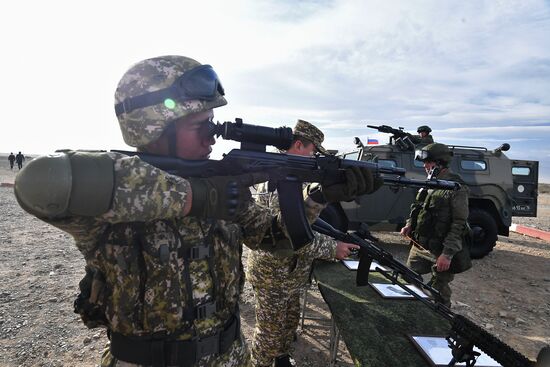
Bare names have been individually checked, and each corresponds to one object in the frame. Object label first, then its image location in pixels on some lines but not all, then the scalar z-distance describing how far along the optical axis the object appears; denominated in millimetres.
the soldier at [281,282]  3299
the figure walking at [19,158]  31708
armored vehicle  8492
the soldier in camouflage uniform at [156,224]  1160
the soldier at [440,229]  4277
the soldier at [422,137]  9156
